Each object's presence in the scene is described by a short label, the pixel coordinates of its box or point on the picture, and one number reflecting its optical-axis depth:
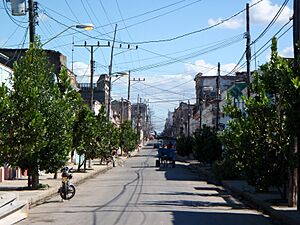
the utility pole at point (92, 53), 50.67
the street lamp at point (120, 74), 64.71
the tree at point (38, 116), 22.59
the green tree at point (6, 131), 20.31
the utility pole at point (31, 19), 27.02
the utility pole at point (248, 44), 33.06
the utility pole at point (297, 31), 19.06
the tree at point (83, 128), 38.09
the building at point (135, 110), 184.65
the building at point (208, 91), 85.81
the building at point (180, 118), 142.77
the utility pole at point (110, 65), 61.63
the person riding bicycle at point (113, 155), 60.13
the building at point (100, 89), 98.01
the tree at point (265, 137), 20.89
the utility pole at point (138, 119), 143.62
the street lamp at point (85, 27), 28.06
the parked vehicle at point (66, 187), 22.95
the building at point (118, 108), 144.24
